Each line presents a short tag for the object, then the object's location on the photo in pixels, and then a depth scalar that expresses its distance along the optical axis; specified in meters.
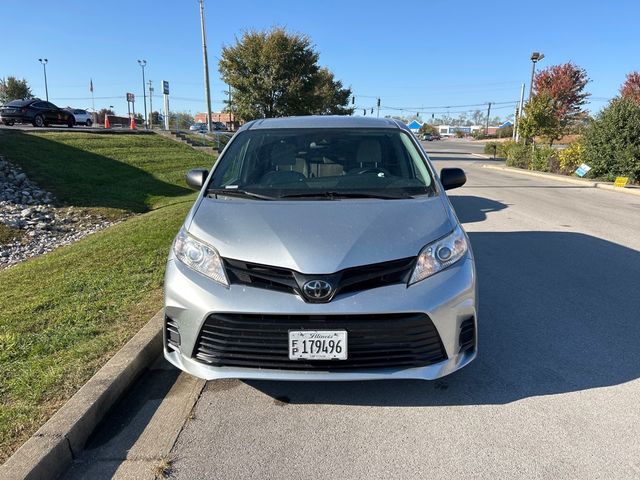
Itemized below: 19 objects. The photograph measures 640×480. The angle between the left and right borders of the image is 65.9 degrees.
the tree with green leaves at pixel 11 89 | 59.16
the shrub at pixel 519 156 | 25.75
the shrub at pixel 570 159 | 20.89
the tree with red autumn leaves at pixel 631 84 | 38.09
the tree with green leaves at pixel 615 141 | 17.12
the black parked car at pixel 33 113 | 25.19
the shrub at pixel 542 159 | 22.61
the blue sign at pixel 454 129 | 145.88
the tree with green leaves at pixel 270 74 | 28.02
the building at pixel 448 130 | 140.00
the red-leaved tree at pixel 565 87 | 42.38
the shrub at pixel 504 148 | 33.59
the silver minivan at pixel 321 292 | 2.74
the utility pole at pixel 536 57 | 27.38
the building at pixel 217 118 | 64.18
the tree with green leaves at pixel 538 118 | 26.97
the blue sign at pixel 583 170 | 18.45
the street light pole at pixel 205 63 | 31.52
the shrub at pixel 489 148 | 40.12
